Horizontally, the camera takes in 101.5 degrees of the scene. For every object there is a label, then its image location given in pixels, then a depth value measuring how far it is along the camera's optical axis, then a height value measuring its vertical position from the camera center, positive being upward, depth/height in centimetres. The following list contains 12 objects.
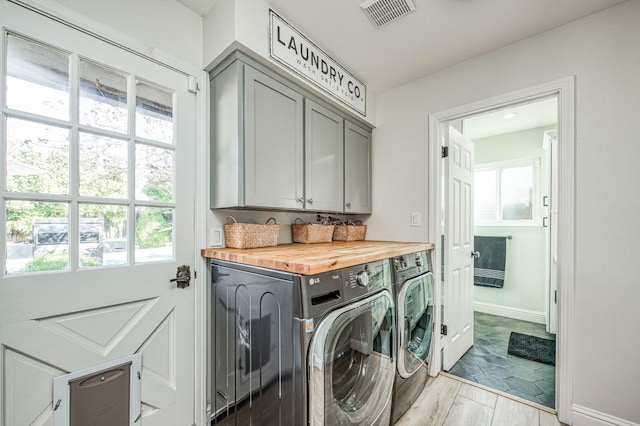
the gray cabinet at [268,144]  146 +44
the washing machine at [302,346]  103 -62
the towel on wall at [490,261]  351 -66
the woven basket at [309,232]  202 -16
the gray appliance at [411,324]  158 -75
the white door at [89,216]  105 -3
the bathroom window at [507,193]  342 +29
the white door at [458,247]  214 -30
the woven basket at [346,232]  235 -18
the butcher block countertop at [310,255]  108 -23
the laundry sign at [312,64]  154 +101
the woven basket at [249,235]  158 -14
